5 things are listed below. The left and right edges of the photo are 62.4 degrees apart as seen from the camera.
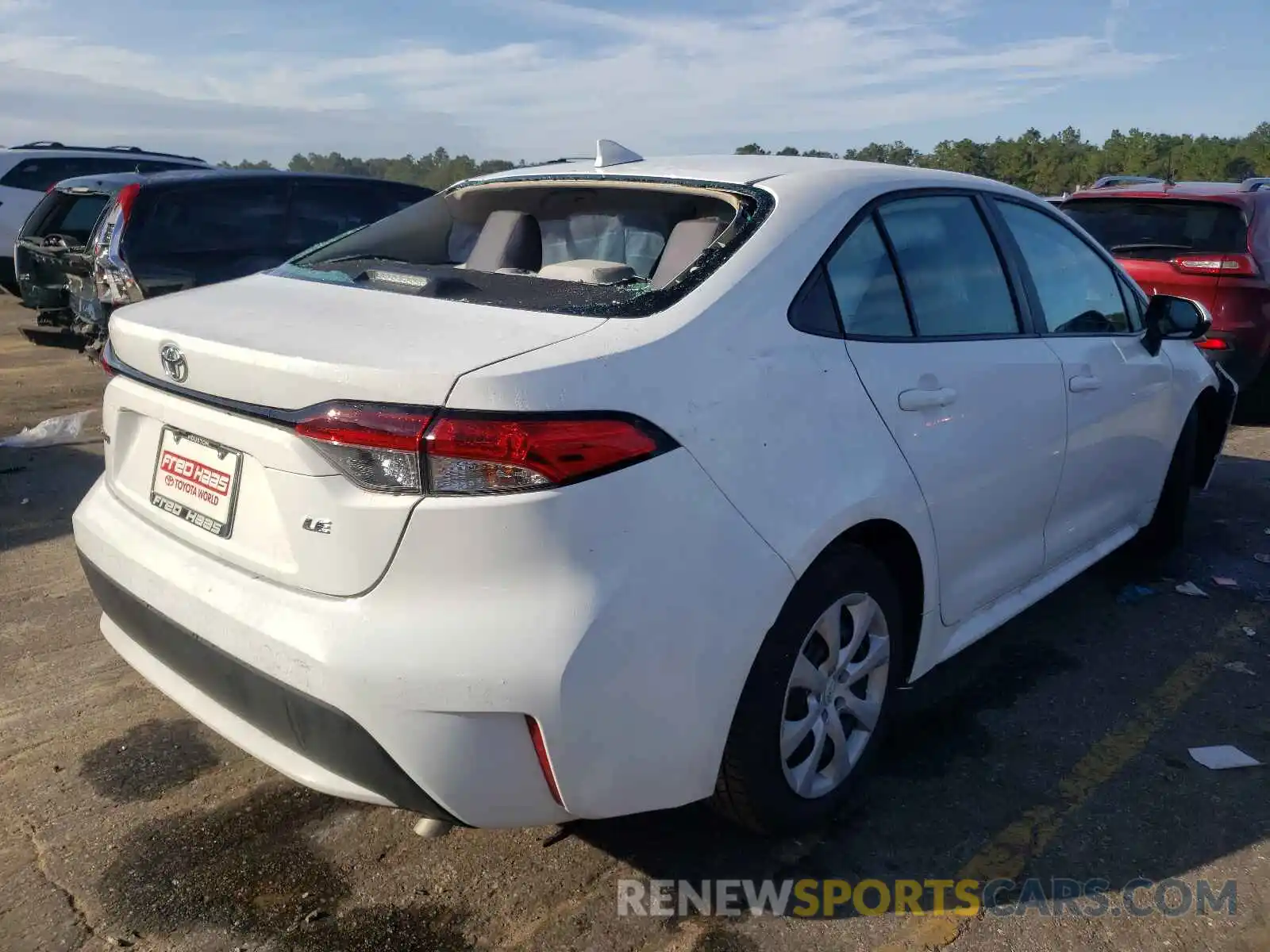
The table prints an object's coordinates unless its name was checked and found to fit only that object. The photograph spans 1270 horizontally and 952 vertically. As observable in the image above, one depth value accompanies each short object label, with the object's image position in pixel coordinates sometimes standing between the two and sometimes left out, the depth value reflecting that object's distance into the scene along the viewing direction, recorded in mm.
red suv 6945
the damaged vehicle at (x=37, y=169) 12148
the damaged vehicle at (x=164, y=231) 7129
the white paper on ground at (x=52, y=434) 6414
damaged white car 1964
